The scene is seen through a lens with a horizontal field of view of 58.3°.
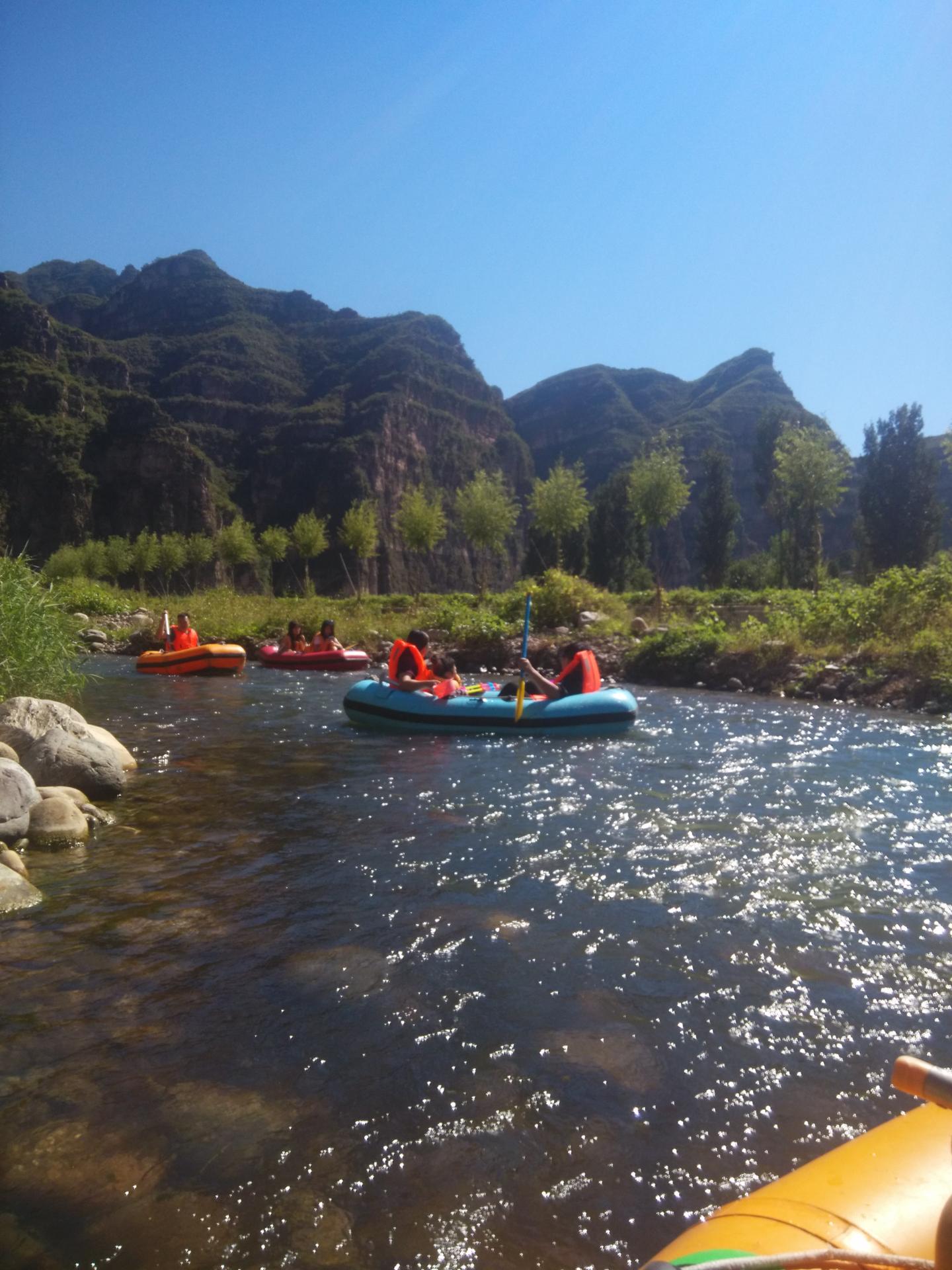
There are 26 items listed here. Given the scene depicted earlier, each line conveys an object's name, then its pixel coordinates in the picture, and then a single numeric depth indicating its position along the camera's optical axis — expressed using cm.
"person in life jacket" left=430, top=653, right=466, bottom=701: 1070
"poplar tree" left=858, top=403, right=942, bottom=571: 3591
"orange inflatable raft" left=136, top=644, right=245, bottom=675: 1741
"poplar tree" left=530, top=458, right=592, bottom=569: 2883
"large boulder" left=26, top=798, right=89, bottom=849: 543
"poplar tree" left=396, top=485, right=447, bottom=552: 3241
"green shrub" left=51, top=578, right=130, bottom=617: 3167
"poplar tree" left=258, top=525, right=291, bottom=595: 4859
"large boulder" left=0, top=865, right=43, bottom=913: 440
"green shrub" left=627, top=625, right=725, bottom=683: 1662
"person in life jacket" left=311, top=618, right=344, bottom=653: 1897
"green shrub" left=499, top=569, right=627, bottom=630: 2233
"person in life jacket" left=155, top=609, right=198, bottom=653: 1902
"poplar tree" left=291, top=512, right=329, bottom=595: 4064
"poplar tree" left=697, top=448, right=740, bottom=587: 4762
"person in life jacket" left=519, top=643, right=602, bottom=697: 1055
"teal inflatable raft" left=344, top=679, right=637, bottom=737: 1023
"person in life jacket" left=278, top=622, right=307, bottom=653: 1939
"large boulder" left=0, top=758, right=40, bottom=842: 526
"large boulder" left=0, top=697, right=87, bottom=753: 661
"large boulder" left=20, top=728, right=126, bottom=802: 648
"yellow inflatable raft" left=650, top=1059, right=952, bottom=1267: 155
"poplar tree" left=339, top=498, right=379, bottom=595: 3659
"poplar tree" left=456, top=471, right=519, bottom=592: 3045
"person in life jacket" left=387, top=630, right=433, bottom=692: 1108
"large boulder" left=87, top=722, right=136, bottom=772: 776
